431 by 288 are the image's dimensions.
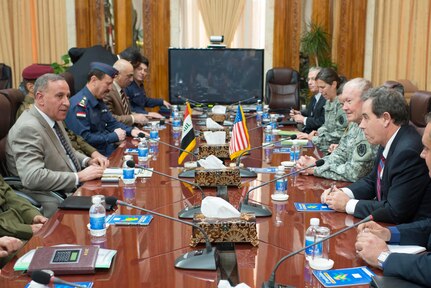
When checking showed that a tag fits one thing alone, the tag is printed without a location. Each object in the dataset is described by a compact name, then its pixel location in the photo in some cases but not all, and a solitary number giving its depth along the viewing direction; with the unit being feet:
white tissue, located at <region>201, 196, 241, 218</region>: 6.49
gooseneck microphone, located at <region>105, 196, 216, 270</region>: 5.77
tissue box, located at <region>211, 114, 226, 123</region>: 17.80
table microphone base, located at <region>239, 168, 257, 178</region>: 10.14
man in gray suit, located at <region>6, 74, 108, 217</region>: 10.21
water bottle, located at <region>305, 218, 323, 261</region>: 6.05
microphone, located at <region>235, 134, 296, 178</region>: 10.15
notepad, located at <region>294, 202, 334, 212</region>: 8.09
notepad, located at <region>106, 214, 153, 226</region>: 7.36
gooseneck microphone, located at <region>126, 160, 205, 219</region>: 7.55
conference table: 5.57
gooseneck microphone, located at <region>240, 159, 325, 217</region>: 7.62
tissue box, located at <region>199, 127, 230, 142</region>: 13.54
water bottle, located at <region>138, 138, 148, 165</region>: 11.82
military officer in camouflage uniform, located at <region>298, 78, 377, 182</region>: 9.78
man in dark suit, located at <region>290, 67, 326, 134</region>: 18.63
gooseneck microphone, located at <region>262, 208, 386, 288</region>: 4.96
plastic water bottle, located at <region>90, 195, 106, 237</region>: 6.88
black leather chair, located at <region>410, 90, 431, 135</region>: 11.99
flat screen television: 22.90
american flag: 10.80
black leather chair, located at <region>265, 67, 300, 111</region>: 24.70
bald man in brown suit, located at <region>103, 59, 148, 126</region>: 17.56
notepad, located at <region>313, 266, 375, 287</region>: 5.48
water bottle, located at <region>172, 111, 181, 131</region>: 16.60
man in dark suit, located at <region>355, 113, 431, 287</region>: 5.52
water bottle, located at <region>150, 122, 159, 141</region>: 14.27
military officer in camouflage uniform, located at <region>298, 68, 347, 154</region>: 14.75
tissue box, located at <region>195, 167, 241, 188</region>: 9.12
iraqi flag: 11.40
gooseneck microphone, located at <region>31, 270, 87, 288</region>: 4.34
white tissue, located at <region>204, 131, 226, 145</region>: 11.81
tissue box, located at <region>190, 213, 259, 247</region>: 6.36
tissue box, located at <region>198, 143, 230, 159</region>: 11.46
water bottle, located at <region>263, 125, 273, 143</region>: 14.38
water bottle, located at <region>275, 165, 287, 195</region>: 8.84
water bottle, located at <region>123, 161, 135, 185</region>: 9.67
